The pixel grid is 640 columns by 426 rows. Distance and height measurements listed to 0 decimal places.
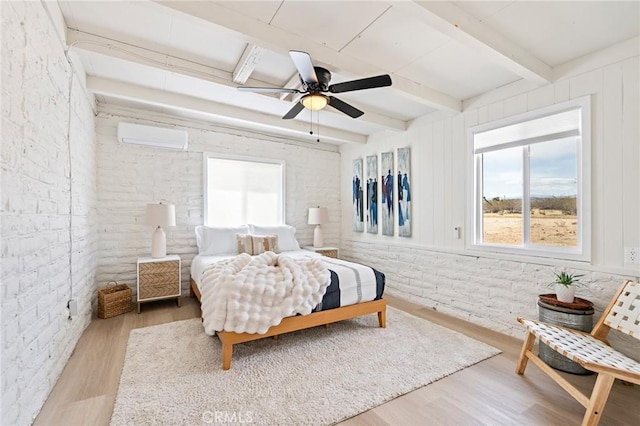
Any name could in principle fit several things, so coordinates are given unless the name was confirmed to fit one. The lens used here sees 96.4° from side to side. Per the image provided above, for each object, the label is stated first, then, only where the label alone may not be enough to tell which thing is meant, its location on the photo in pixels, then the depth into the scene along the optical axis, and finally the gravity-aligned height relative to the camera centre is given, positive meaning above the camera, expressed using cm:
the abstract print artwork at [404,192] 405 +30
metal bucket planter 219 -85
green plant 230 -56
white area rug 171 -119
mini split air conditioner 354 +99
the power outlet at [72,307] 230 -77
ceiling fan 202 +101
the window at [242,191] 429 +35
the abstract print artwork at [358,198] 490 +25
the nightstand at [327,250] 467 -63
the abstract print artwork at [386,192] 433 +31
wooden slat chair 154 -85
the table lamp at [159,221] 348 -10
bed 228 -87
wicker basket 315 -99
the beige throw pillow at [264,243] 390 -43
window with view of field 252 +29
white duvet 221 -65
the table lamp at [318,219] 479 -11
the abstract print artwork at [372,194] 460 +30
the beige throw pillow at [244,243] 388 -42
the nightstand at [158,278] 338 -79
